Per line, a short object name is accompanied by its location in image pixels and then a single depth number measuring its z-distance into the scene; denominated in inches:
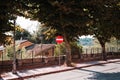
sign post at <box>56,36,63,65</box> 951.4
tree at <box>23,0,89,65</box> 818.8
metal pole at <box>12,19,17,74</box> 726.4
